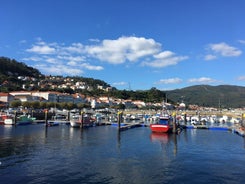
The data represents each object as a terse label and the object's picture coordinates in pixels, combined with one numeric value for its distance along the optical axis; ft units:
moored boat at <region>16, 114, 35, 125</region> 185.21
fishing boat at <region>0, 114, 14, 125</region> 180.90
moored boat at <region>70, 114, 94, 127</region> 169.31
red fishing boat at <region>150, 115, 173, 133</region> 138.73
